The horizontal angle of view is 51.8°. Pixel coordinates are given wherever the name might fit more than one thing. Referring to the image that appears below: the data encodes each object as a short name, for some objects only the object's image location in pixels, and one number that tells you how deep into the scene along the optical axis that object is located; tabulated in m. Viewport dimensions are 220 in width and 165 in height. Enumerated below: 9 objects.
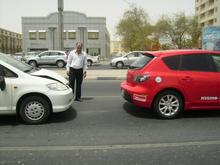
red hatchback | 4.86
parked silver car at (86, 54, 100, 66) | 23.61
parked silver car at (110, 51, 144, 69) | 19.12
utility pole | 13.91
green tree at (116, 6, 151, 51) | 40.07
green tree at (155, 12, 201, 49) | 46.74
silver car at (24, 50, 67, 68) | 20.07
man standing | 6.30
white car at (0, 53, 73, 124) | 4.53
